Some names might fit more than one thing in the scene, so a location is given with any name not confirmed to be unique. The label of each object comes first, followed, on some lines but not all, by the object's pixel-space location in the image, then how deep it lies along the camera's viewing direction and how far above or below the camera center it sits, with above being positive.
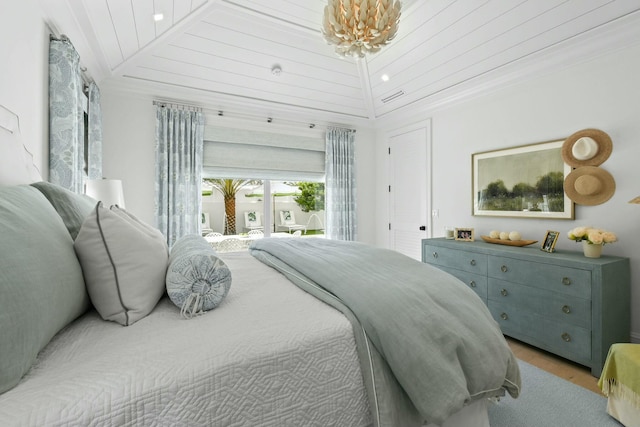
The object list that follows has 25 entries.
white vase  2.23 -0.31
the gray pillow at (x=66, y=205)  1.11 +0.03
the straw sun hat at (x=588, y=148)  2.42 +0.49
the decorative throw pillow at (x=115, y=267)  0.98 -0.19
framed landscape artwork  2.70 +0.26
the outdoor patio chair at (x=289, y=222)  4.46 -0.17
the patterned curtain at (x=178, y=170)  3.42 +0.48
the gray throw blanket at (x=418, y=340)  0.97 -0.45
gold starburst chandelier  2.21 +1.40
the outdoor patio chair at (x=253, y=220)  4.24 -0.14
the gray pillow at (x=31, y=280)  0.63 -0.16
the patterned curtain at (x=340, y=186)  4.48 +0.36
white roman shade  3.82 +0.76
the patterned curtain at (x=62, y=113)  2.02 +0.68
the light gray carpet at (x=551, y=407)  1.65 -1.16
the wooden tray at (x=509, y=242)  2.73 -0.31
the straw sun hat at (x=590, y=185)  2.41 +0.18
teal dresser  2.09 -0.68
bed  0.67 -0.41
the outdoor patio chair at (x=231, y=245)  4.12 -0.46
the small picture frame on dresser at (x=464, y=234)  3.14 -0.27
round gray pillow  1.07 -0.26
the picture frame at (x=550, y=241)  2.49 -0.27
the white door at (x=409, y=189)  4.02 +0.28
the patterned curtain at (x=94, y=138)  2.74 +0.68
